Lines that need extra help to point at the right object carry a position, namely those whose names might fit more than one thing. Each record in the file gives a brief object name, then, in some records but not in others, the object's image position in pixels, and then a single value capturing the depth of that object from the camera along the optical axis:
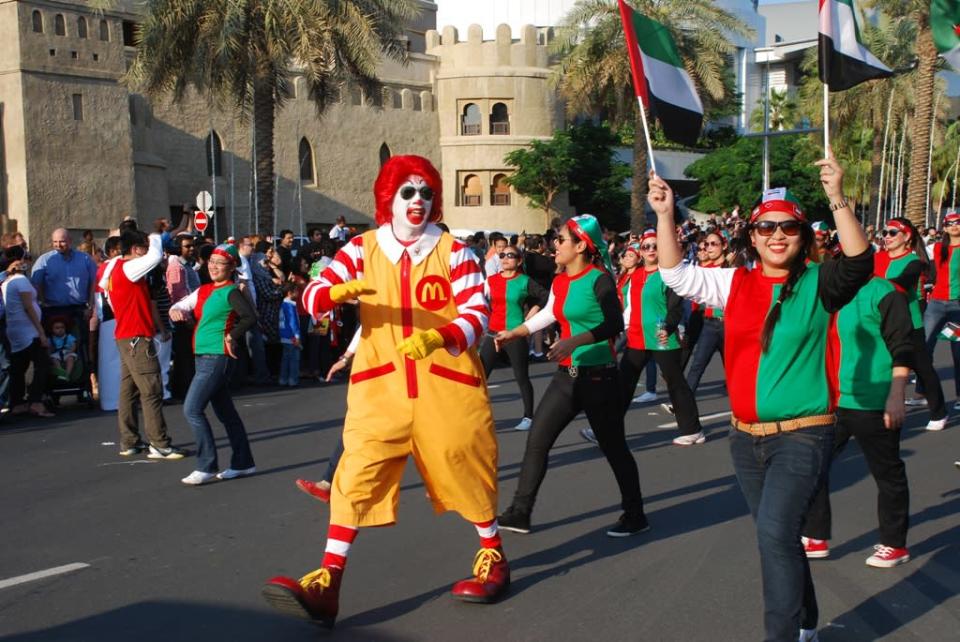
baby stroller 12.55
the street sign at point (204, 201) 28.29
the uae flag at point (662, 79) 5.50
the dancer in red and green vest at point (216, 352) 8.41
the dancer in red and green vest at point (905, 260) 9.20
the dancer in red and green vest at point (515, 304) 10.74
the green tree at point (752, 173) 50.19
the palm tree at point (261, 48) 23.06
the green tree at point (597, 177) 50.03
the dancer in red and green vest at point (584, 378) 6.73
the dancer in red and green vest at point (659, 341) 10.16
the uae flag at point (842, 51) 5.48
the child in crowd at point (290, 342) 14.93
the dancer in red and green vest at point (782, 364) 4.11
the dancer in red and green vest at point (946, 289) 10.98
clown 5.11
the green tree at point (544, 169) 49.53
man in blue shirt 13.12
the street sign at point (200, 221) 25.42
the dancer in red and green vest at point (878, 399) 6.08
